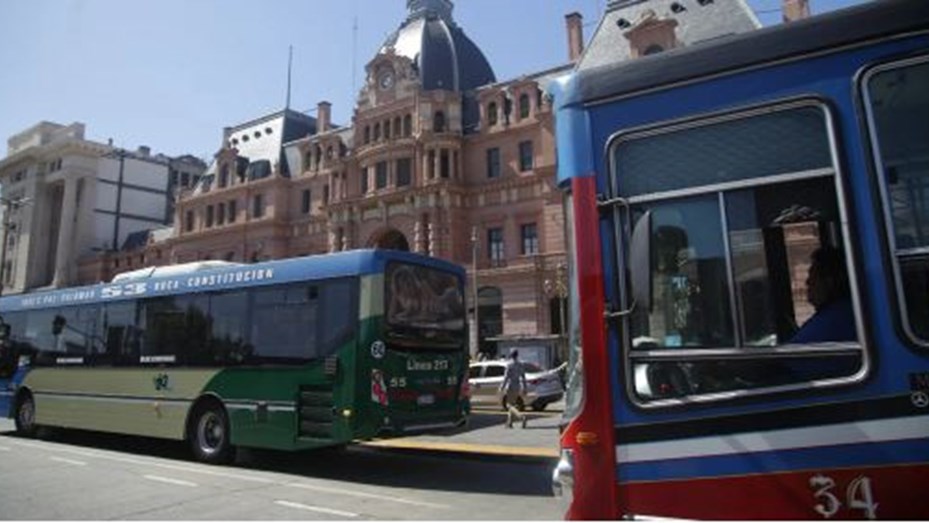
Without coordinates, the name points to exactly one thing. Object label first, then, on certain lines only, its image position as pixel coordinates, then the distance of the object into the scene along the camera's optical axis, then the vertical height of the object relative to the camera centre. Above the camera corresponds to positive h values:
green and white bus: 10.19 +0.80
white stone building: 69.00 +20.63
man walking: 16.56 +0.34
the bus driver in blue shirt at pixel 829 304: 3.35 +0.41
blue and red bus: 3.22 +0.57
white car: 21.38 +0.39
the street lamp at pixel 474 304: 40.08 +5.34
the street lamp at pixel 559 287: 37.47 +5.90
